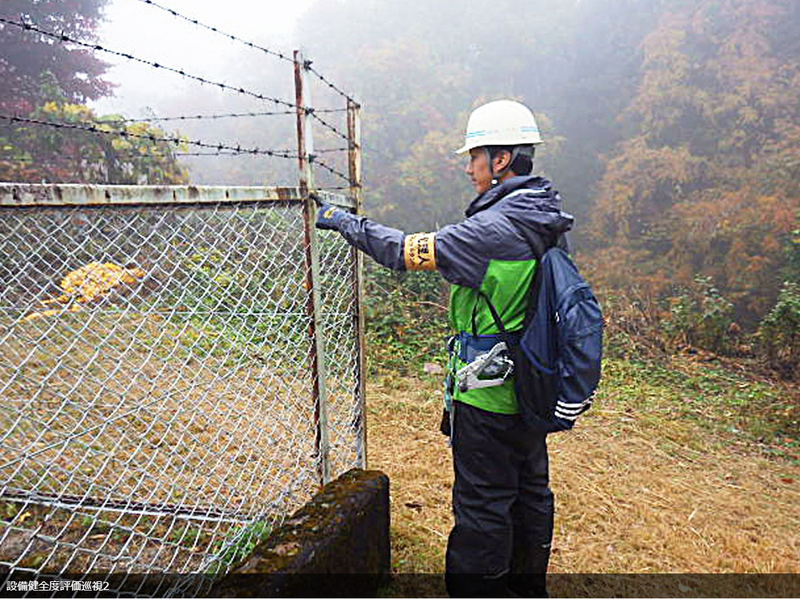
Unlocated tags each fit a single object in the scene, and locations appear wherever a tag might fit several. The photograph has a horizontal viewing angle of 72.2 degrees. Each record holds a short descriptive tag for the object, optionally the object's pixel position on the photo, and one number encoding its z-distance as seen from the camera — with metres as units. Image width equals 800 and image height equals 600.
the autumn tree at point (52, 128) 8.29
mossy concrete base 1.70
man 1.93
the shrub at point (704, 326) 7.18
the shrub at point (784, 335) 6.30
